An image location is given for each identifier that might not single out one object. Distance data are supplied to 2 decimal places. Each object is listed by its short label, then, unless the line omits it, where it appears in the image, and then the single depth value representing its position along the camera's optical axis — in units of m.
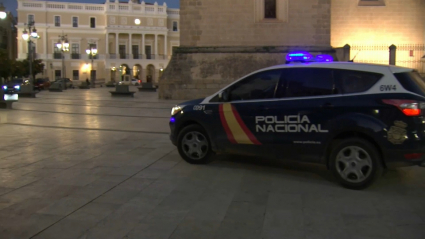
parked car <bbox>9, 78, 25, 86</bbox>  41.78
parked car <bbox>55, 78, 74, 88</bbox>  52.23
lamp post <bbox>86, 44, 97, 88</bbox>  57.41
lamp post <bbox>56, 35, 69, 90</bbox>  48.08
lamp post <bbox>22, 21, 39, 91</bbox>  34.77
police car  5.93
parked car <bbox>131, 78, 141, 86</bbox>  60.53
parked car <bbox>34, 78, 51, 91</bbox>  45.14
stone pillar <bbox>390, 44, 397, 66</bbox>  24.41
